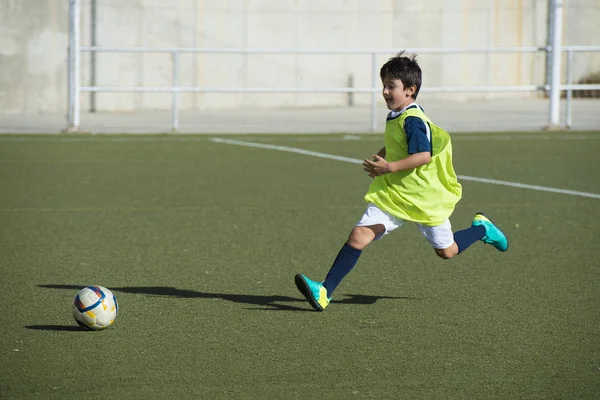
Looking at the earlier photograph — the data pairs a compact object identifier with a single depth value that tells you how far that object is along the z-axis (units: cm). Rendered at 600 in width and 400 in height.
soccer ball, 1202
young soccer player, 1307
